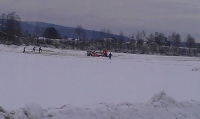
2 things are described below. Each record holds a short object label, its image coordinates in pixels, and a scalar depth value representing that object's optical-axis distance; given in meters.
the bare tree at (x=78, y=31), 118.26
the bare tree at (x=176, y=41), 117.24
